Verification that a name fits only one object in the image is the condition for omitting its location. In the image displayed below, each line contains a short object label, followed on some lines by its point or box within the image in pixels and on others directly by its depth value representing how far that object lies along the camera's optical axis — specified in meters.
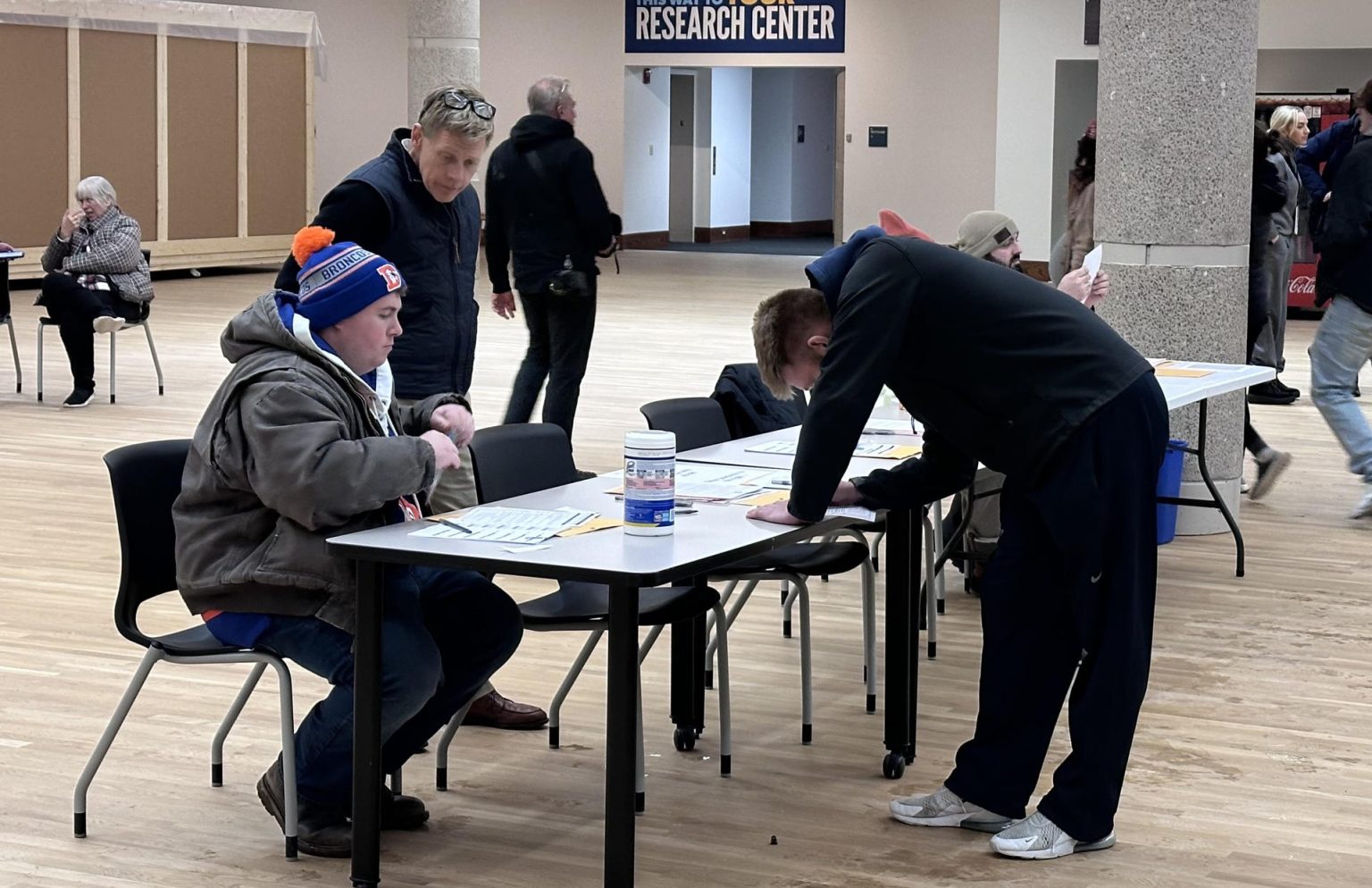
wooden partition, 16.47
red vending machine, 15.53
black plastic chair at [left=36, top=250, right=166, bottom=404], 10.11
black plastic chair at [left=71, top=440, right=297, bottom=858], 3.67
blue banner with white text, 21.47
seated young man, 3.43
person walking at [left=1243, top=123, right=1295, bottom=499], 7.81
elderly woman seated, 9.97
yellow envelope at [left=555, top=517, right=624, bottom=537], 3.53
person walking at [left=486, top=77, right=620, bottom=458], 7.55
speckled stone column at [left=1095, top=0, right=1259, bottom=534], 6.78
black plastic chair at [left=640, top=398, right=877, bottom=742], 4.55
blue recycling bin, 6.74
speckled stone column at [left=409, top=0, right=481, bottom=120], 13.96
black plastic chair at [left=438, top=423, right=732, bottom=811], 4.04
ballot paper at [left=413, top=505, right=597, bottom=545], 3.47
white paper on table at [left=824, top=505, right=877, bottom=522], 3.74
